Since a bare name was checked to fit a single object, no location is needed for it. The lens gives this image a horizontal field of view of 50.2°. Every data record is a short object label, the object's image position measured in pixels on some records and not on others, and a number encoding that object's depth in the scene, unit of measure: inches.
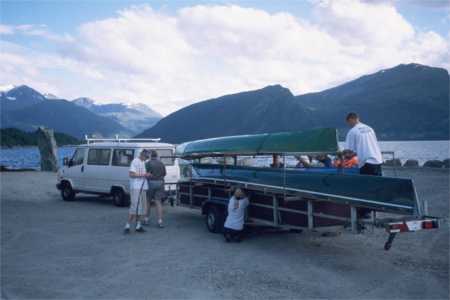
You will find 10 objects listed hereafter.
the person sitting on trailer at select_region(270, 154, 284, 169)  404.3
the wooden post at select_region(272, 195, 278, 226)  357.7
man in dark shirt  458.0
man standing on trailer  314.2
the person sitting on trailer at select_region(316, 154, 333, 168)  411.7
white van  586.9
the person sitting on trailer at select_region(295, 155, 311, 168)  404.5
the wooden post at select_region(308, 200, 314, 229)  323.0
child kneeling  378.9
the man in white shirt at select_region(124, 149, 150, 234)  434.9
